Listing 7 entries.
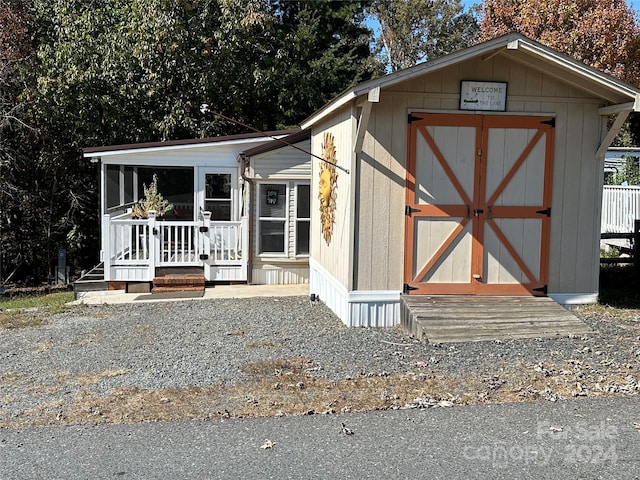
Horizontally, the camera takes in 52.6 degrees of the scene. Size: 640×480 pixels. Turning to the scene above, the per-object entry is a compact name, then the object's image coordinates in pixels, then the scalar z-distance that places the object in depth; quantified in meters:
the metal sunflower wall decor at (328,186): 8.74
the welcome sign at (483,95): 7.74
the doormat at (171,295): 10.88
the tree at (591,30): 16.33
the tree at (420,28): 30.28
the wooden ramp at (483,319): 6.83
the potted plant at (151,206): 12.29
